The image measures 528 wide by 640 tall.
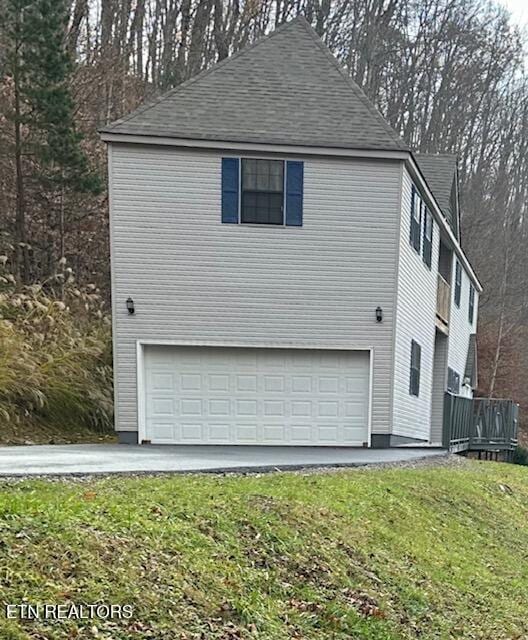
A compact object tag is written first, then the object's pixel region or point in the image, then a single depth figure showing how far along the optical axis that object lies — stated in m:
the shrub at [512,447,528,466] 20.19
